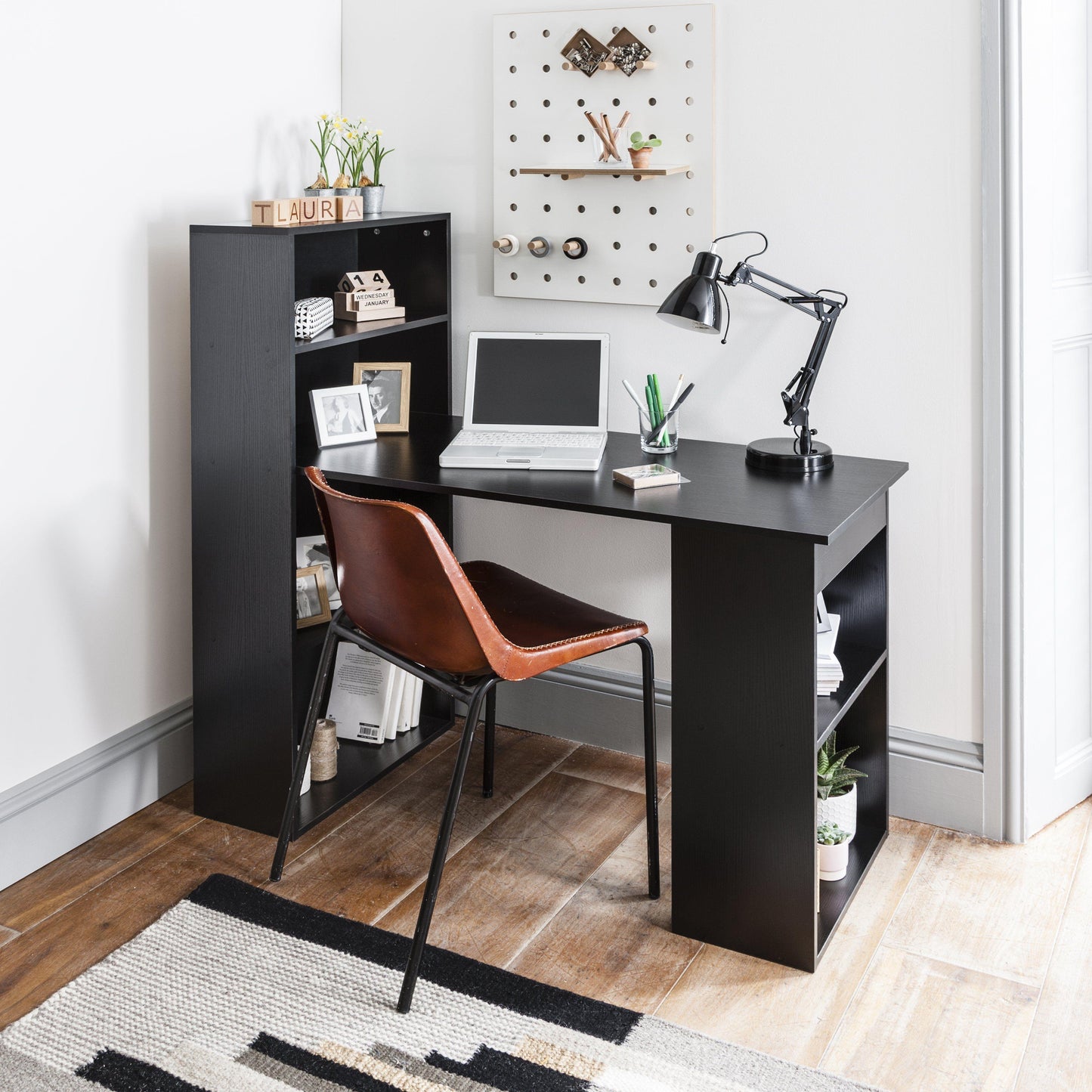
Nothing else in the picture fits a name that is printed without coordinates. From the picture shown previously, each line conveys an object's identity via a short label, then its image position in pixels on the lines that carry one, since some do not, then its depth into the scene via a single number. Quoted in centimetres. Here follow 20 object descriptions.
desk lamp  217
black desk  194
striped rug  176
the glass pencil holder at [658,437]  238
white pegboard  245
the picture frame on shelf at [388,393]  259
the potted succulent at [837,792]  225
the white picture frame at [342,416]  242
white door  221
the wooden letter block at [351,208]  247
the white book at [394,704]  270
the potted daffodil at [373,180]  260
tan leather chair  188
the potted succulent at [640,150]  243
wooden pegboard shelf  243
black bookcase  227
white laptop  245
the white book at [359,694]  269
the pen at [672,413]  230
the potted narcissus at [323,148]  254
